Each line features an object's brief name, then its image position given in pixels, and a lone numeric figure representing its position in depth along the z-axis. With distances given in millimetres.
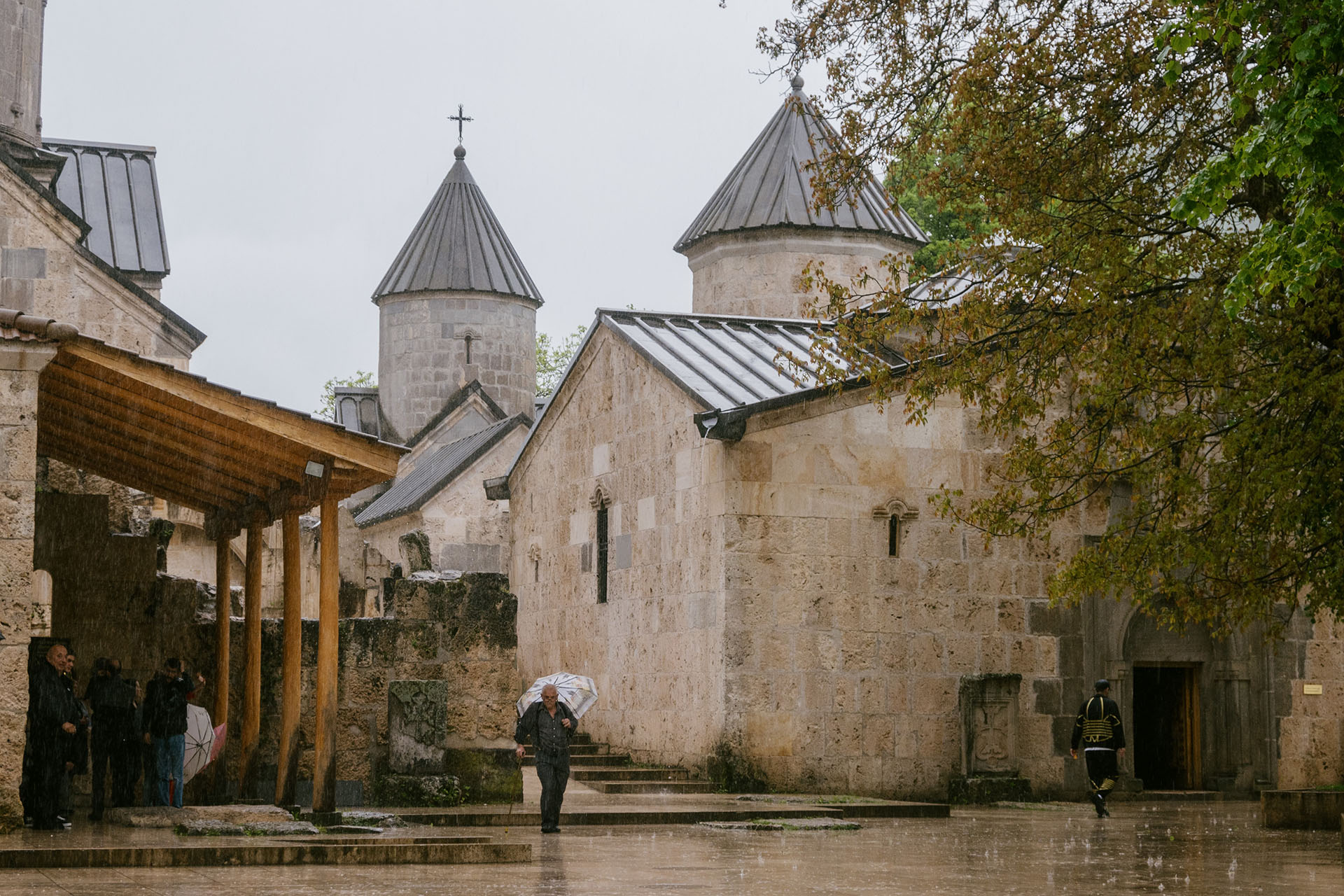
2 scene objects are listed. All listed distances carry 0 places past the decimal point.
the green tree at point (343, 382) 67144
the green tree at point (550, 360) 66125
